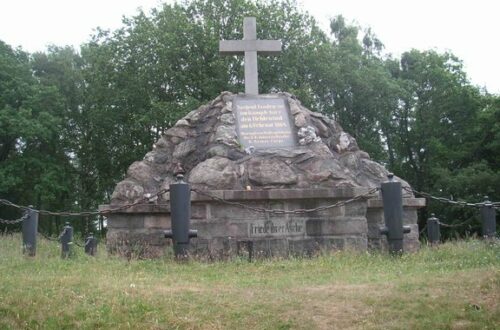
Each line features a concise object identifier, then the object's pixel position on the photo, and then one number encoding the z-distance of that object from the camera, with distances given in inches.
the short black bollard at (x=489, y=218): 375.6
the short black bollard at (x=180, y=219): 315.3
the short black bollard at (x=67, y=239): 396.5
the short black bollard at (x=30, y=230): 366.6
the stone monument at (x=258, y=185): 371.9
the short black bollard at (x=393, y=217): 320.5
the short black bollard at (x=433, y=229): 493.7
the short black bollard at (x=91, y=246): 443.4
